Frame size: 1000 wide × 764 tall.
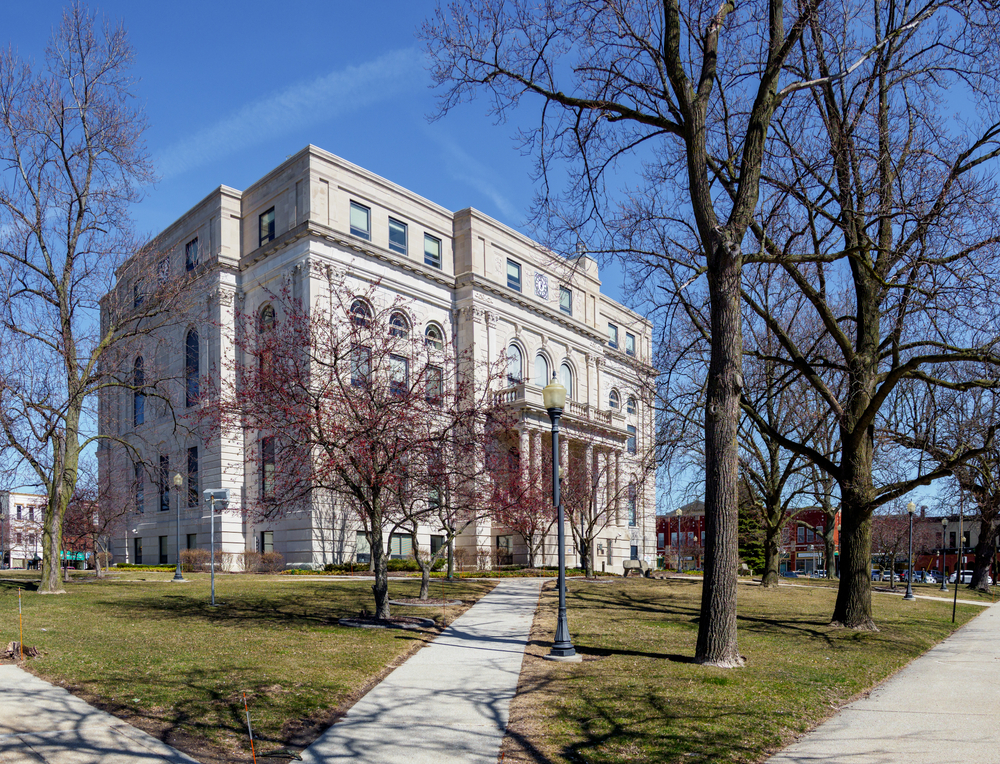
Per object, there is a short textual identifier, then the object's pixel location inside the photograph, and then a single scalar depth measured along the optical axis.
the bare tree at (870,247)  14.18
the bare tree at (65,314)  21.84
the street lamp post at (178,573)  28.96
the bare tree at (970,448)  18.08
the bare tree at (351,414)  14.70
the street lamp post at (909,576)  31.85
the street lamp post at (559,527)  12.14
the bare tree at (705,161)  11.77
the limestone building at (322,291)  40.25
